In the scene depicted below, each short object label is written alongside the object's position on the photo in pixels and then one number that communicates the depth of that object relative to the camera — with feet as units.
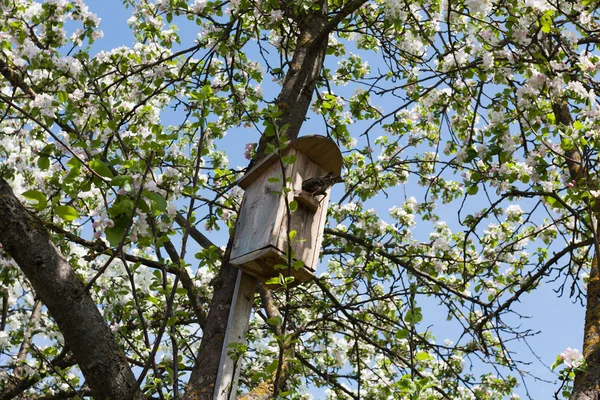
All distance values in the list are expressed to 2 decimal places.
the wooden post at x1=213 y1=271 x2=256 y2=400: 16.65
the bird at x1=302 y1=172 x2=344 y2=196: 19.86
